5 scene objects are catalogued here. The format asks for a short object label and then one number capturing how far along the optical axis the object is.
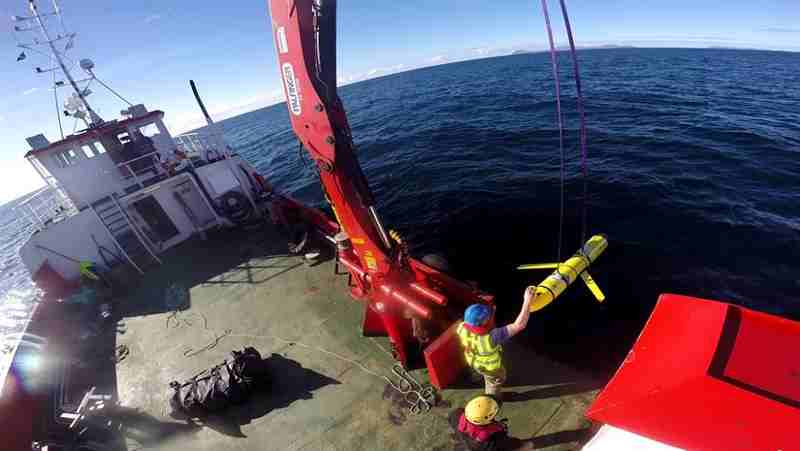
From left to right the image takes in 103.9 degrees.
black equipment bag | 5.88
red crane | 4.25
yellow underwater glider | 5.16
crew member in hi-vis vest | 4.36
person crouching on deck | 3.73
